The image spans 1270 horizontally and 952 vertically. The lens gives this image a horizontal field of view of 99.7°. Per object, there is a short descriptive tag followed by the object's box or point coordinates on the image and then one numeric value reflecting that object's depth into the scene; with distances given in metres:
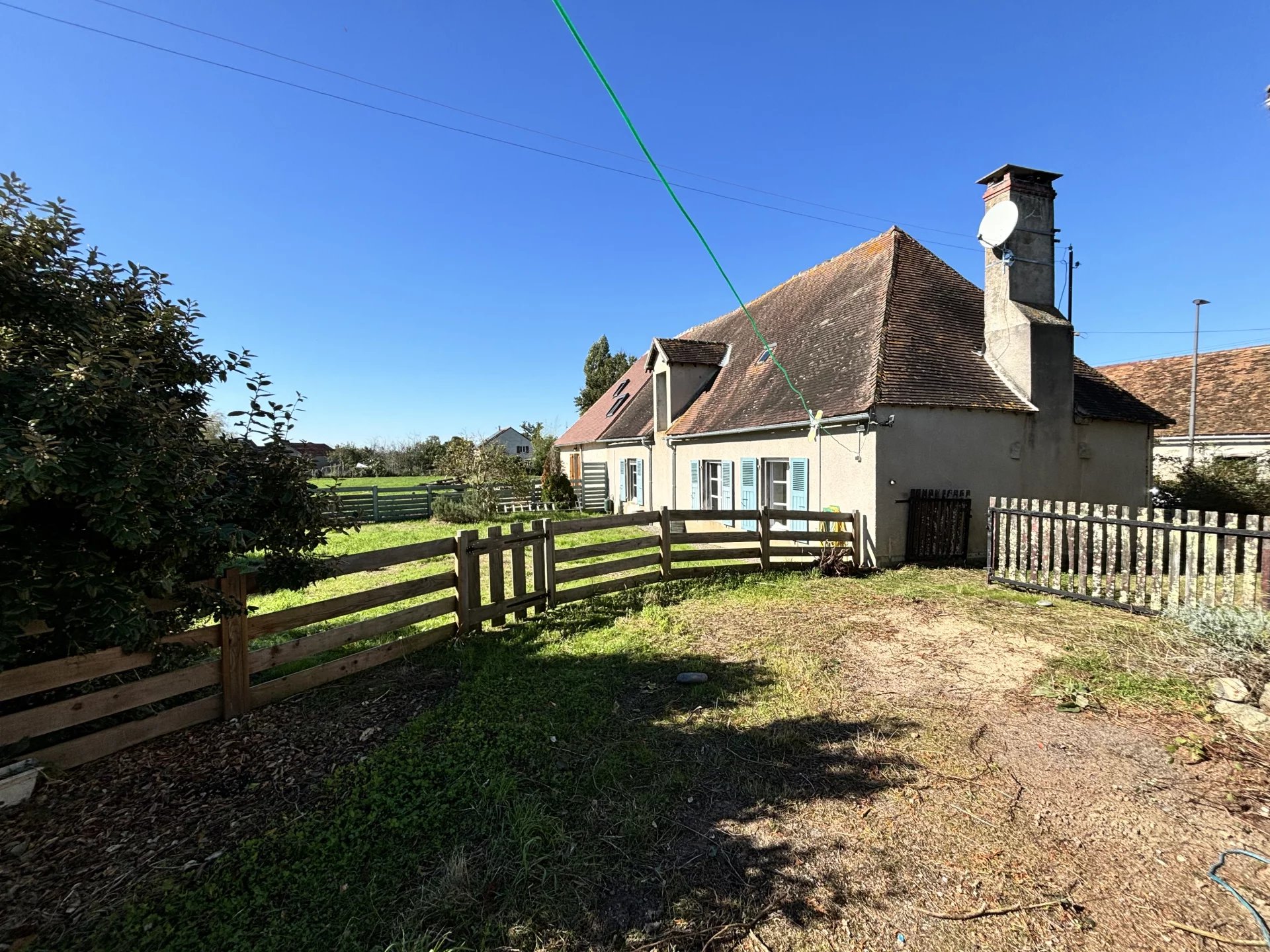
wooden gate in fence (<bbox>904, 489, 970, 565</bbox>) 9.60
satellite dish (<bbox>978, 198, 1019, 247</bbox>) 10.12
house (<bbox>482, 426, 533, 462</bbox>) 81.56
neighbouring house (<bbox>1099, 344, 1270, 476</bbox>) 17.12
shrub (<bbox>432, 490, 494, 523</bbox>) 20.75
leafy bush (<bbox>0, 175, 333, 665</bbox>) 2.78
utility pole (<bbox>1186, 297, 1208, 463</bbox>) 17.45
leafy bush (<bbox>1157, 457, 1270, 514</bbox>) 13.52
